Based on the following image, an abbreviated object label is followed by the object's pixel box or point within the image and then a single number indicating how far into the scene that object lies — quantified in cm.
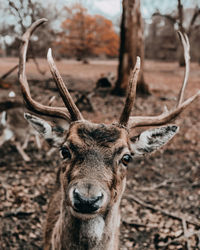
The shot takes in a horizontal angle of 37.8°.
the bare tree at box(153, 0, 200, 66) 1747
